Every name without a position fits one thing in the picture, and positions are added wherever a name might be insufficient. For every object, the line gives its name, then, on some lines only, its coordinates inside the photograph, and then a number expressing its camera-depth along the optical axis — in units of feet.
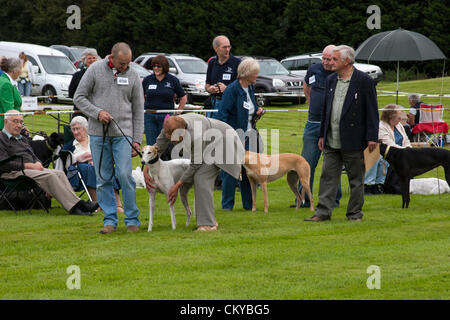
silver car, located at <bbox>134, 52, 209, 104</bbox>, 86.48
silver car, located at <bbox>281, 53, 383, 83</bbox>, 101.81
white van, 90.63
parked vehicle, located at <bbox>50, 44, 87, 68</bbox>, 120.78
